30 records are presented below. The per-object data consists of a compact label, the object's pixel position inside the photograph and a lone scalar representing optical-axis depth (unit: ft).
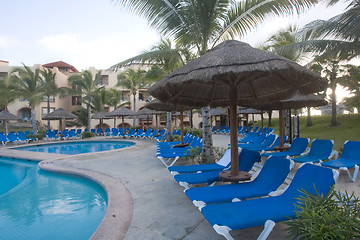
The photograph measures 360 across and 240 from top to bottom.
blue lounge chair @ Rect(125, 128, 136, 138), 66.25
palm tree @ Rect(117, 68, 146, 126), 90.90
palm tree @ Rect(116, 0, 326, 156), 22.80
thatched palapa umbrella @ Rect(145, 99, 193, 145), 30.83
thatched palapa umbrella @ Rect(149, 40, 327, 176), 10.11
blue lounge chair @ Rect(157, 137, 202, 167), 22.61
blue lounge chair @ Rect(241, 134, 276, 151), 27.36
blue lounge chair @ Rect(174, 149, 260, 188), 13.52
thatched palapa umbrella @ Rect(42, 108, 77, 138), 64.59
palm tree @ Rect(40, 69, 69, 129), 76.69
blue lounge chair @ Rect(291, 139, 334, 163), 18.29
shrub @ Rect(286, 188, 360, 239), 6.58
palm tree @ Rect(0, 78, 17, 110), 64.90
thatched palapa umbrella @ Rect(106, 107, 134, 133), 68.13
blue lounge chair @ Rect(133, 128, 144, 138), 64.15
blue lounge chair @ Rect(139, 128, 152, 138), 61.59
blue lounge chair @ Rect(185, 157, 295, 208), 10.39
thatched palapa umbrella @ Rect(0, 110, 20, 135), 64.14
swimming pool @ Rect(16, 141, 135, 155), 48.81
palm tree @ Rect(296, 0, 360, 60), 29.84
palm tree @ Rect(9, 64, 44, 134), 67.06
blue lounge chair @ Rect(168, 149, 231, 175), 16.01
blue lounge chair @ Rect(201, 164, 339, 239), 7.84
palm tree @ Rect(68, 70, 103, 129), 89.04
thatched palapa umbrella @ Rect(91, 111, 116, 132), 79.23
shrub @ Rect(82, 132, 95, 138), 70.85
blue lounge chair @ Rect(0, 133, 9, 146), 55.52
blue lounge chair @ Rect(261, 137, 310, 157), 20.99
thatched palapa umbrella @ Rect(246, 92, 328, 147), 23.46
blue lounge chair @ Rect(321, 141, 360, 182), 15.37
